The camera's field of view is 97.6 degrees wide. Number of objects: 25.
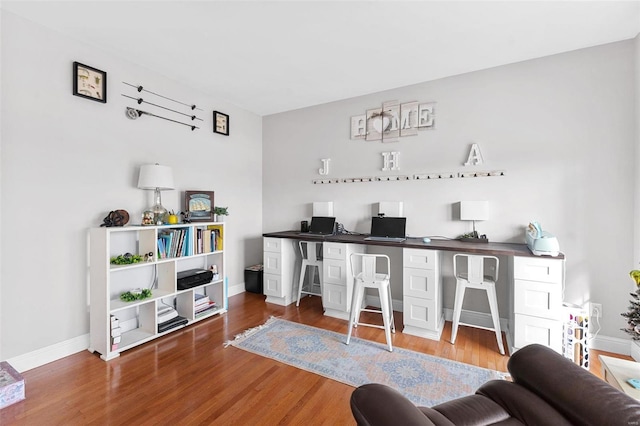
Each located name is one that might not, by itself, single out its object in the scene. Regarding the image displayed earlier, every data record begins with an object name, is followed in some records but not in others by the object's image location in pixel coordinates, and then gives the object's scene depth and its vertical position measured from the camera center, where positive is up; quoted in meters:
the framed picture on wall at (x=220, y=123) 3.72 +1.20
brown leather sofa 0.88 -0.70
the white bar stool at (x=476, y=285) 2.49 -0.68
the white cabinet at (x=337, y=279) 3.12 -0.77
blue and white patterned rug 1.99 -1.25
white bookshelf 2.38 -0.72
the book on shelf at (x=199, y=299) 3.12 -1.01
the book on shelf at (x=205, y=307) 3.14 -1.11
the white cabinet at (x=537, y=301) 2.23 -0.75
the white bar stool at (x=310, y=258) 3.54 -0.61
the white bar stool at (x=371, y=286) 2.51 -0.70
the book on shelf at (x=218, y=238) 3.33 -0.32
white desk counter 2.27 -0.70
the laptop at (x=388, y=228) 3.16 -0.21
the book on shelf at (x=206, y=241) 3.21 -0.35
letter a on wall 2.98 +0.58
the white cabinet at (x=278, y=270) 3.54 -0.76
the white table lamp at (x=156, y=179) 2.70 +0.31
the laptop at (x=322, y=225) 3.65 -0.19
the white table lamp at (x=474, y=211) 2.92 -0.01
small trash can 4.02 -0.99
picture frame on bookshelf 3.30 +0.07
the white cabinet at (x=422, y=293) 2.68 -0.81
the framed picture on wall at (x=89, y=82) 2.44 +1.16
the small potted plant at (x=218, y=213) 3.44 -0.02
